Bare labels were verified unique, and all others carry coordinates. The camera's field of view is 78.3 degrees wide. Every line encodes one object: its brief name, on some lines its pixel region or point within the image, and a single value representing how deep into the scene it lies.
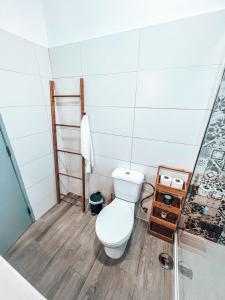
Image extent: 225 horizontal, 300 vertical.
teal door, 1.36
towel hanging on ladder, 1.66
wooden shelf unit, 1.39
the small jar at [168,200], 1.44
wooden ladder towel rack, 1.61
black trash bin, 1.88
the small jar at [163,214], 1.54
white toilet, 1.22
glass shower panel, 1.08
